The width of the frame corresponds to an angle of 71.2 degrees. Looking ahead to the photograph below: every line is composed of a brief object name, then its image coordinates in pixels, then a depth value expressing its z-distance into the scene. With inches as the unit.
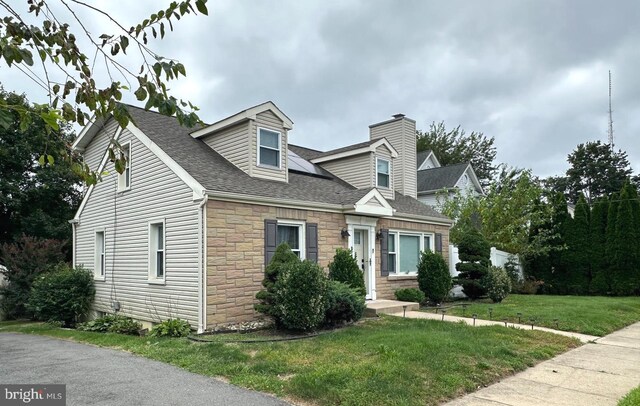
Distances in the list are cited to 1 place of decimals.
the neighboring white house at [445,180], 1034.1
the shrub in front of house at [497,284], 567.8
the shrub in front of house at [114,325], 433.4
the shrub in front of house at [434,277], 552.4
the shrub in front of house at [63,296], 500.7
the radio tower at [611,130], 1595.6
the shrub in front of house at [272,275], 364.8
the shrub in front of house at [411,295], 539.2
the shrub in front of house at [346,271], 438.6
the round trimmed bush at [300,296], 348.8
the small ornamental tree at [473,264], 591.2
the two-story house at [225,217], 396.8
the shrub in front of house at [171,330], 366.0
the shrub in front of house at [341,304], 379.2
